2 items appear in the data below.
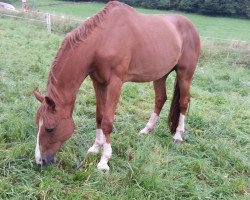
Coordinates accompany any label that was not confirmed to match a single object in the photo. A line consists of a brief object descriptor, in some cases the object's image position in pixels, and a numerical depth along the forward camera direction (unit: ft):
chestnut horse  11.68
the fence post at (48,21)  55.64
